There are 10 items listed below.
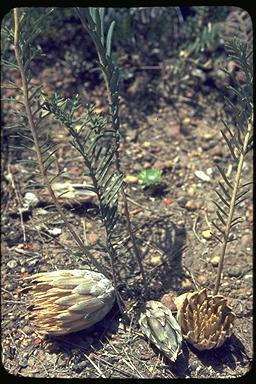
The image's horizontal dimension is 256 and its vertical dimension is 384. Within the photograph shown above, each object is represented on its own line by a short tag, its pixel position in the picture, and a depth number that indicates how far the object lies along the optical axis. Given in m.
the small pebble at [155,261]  0.57
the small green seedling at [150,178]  0.63
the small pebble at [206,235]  0.59
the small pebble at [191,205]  0.62
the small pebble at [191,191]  0.63
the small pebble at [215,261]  0.57
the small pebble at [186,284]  0.55
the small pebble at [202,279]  0.56
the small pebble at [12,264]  0.57
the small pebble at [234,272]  0.56
